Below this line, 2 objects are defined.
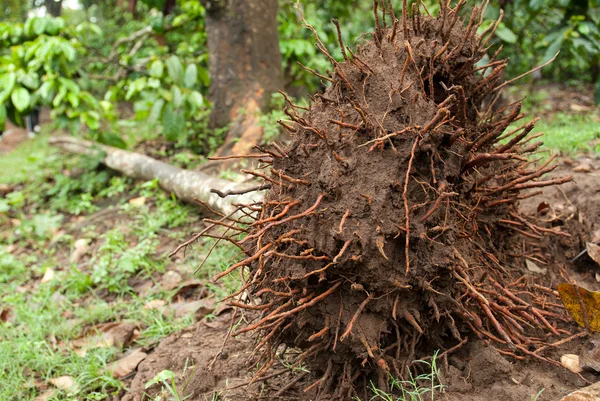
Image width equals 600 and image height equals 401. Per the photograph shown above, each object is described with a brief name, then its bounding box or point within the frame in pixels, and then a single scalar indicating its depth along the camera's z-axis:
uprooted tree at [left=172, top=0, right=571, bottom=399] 1.83
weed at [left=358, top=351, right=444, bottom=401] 1.89
